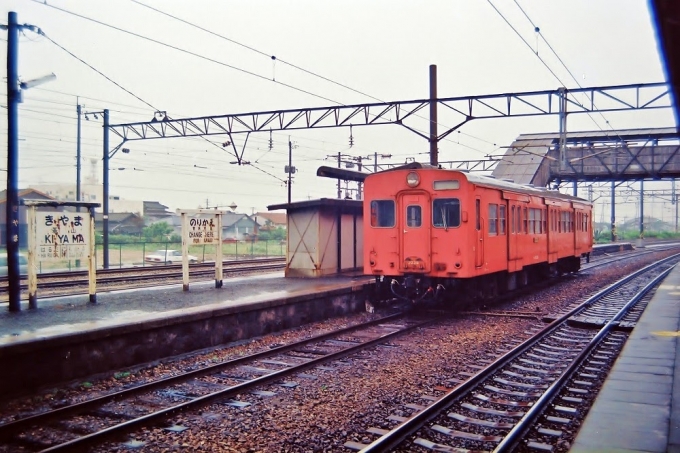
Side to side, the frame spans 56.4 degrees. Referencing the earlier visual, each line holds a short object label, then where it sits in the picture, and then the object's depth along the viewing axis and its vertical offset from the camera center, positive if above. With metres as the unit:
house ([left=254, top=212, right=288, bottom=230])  68.38 +2.85
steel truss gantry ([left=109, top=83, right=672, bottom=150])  17.44 +3.89
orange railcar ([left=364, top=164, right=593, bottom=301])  13.22 +0.23
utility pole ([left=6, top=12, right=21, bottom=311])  10.20 +0.85
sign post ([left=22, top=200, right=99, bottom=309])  10.20 +0.09
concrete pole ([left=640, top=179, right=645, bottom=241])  55.21 +1.56
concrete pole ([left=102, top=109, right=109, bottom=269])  24.71 +2.34
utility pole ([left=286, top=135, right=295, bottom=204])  32.03 +3.95
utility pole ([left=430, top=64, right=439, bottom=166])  18.64 +3.69
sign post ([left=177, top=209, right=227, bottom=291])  13.01 +0.24
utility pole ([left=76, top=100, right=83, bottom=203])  28.02 +3.70
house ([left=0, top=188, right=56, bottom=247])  30.64 +1.50
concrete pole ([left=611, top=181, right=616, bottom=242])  52.81 +1.27
